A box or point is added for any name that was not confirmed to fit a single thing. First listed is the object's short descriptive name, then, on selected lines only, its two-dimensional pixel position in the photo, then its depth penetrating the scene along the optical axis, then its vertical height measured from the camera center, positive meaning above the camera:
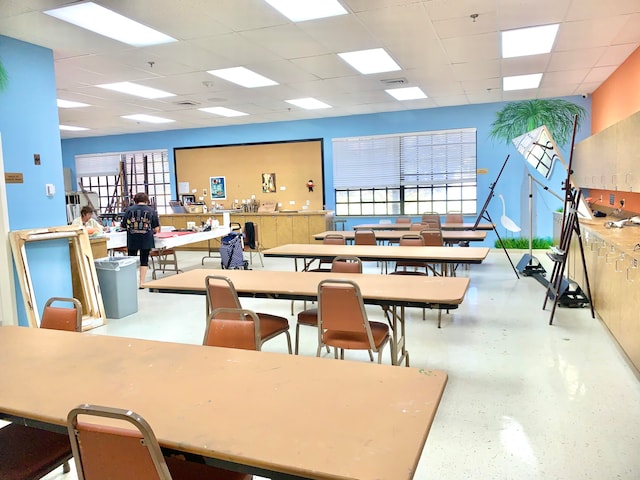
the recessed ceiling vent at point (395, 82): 7.34 +1.70
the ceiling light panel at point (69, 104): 8.20 +1.66
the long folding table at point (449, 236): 6.77 -0.74
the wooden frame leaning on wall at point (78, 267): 4.64 -0.77
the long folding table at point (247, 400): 1.27 -0.72
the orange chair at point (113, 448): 1.29 -0.72
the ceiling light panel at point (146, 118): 9.90 +1.67
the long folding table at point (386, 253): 4.60 -0.70
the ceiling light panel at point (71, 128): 11.08 +1.67
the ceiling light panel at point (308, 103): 8.81 +1.70
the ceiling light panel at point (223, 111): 9.38 +1.69
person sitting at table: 6.57 -0.28
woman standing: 7.09 -0.46
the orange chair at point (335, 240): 5.96 -0.66
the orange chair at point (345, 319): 3.03 -0.86
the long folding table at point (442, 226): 8.29 -0.74
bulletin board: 11.46 +0.50
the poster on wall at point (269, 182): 11.72 +0.22
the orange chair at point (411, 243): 5.55 -0.67
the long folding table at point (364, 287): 3.11 -0.73
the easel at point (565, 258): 4.95 -0.82
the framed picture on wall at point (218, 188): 12.23 +0.12
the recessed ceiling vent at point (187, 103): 8.50 +1.67
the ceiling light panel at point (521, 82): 7.48 +1.72
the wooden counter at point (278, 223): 10.59 -0.76
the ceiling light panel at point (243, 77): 6.55 +1.70
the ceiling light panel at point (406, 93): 8.16 +1.71
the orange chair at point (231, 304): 3.30 -0.81
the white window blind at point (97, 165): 13.09 +0.88
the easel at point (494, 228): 7.38 -0.73
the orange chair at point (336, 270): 3.67 -0.74
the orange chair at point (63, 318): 2.70 -0.72
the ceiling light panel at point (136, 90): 7.07 +1.67
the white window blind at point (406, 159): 10.23 +0.63
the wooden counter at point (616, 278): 3.57 -0.89
